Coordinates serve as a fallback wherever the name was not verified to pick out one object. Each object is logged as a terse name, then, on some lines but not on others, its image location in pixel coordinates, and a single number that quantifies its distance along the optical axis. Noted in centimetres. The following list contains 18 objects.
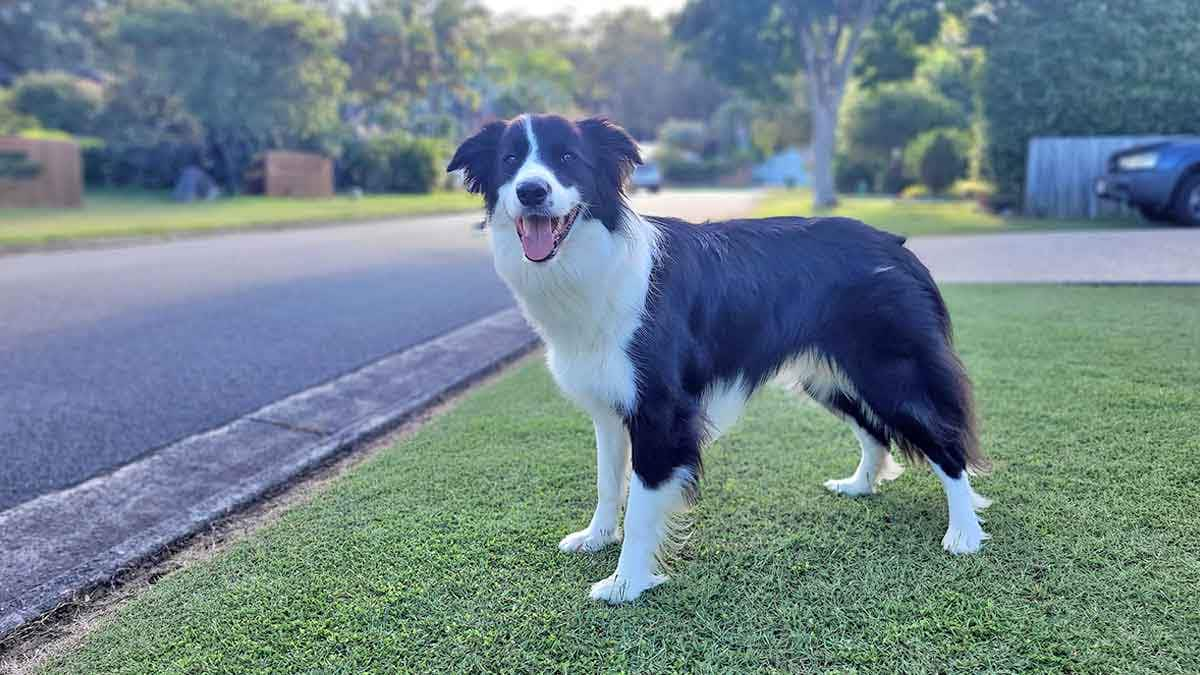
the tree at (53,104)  3102
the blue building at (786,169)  5606
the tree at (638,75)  8131
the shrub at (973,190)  1705
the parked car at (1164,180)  1117
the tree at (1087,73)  1412
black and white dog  280
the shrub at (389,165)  3247
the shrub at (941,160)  2747
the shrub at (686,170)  5519
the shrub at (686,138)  6456
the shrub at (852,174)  3725
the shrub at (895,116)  3419
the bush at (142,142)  2723
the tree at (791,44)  1916
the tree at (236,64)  2608
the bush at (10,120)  2598
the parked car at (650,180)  3584
